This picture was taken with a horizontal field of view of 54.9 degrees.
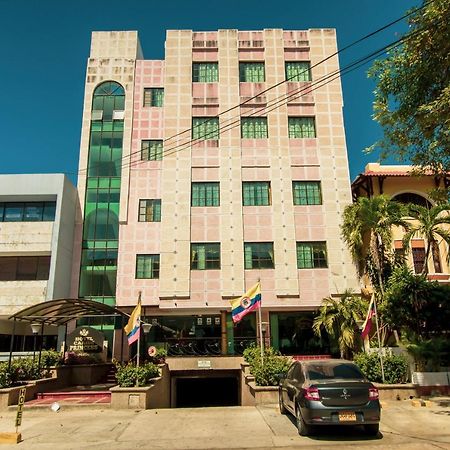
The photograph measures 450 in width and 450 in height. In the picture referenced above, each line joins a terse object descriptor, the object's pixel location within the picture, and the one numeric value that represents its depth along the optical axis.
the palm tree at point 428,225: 18.84
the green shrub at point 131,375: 14.27
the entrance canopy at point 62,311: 16.94
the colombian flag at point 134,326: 16.02
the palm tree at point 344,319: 21.11
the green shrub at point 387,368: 14.77
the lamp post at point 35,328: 19.20
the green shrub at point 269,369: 14.34
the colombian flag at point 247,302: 15.77
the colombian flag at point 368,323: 15.41
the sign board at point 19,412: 9.84
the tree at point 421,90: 11.34
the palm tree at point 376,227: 21.05
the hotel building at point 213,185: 24.92
